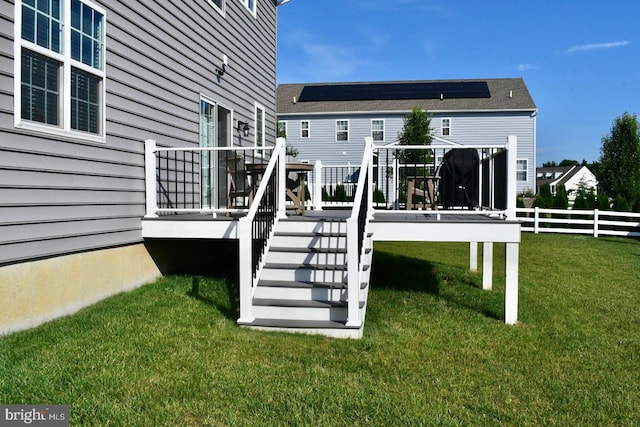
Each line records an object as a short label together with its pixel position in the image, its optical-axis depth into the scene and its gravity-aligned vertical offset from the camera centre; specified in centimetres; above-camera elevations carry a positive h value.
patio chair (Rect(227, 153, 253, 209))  658 +14
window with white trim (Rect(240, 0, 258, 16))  934 +391
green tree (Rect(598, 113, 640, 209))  2380 +226
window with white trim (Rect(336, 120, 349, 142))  2398 +354
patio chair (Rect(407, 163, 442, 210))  660 +16
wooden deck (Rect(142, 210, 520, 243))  516 -29
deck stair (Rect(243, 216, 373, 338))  437 -79
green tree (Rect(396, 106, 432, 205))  2161 +328
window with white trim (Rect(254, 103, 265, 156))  1019 +167
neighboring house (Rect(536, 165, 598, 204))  5306 +330
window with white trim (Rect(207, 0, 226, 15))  786 +330
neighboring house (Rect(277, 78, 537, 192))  2328 +412
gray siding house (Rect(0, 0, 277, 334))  394 +69
